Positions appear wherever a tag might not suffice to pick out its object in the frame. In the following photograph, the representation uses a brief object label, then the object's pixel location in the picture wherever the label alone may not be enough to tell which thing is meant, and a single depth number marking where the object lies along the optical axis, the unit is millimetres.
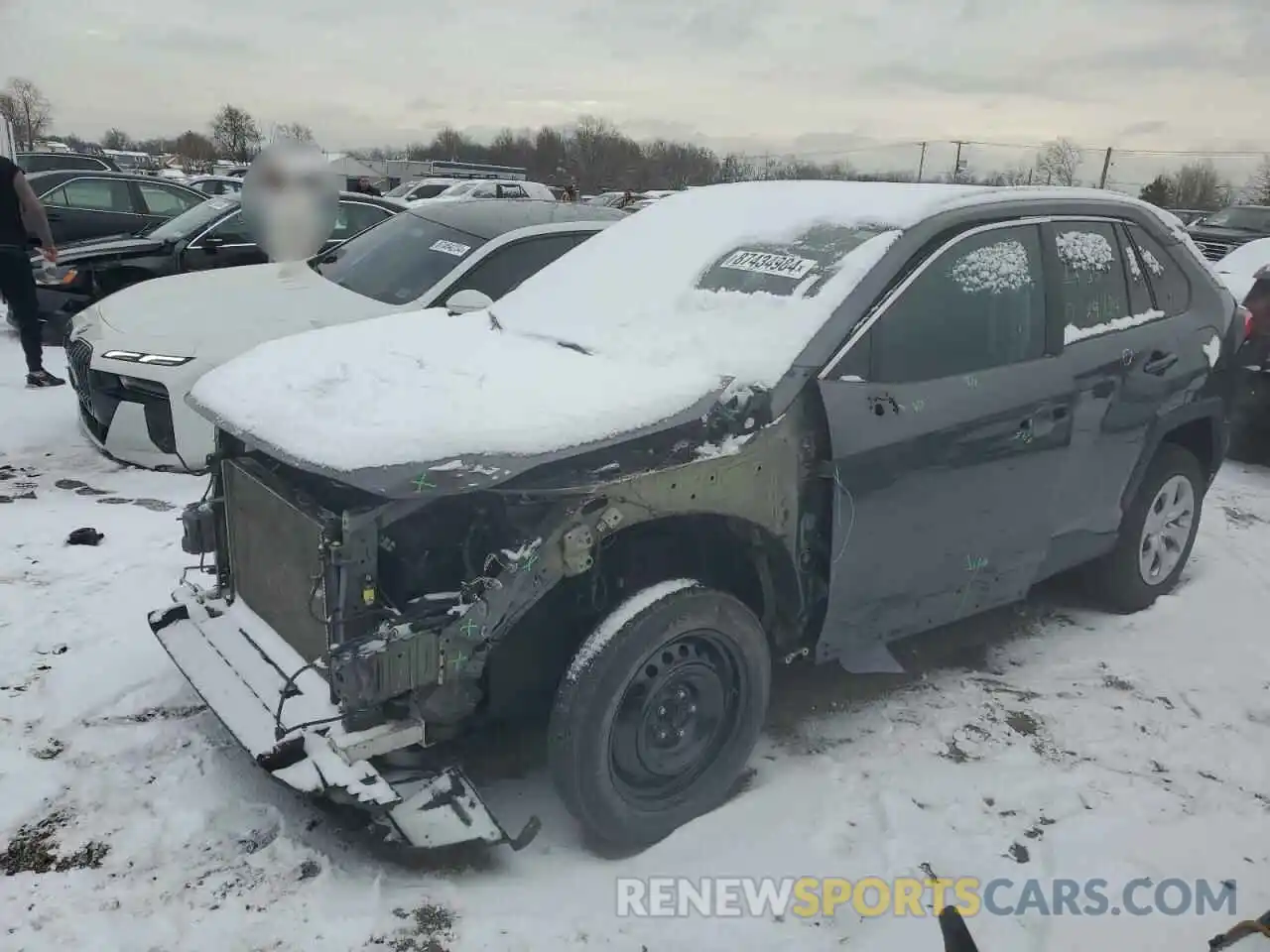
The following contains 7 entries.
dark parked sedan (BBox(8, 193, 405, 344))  8758
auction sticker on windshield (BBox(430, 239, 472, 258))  6074
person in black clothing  7594
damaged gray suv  2549
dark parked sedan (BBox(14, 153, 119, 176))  18344
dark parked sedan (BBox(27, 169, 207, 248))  11484
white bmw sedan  5492
